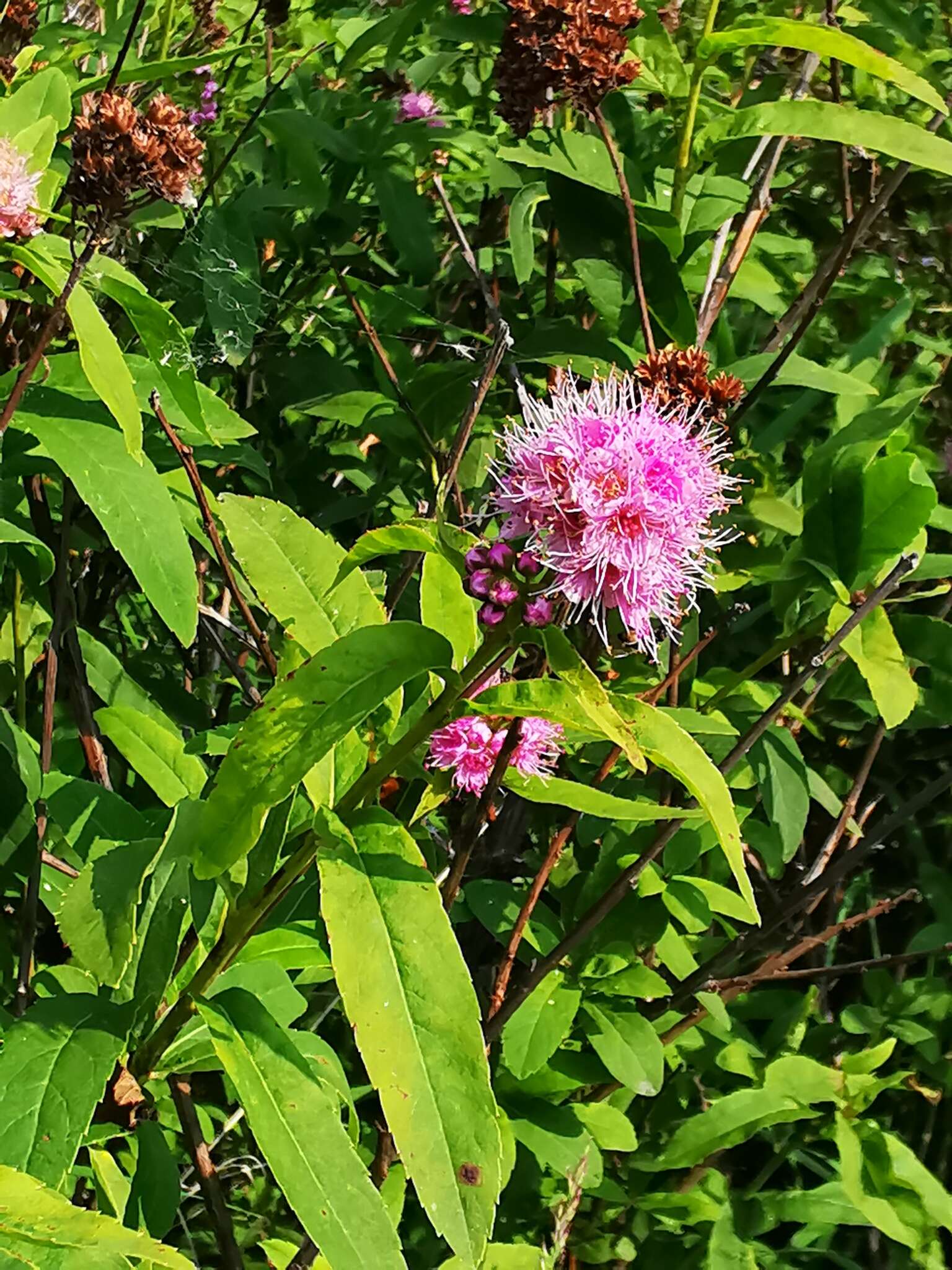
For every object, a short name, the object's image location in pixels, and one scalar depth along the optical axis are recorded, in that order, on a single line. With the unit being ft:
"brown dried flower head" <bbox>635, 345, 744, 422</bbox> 1.20
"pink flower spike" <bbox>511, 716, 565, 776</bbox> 1.23
